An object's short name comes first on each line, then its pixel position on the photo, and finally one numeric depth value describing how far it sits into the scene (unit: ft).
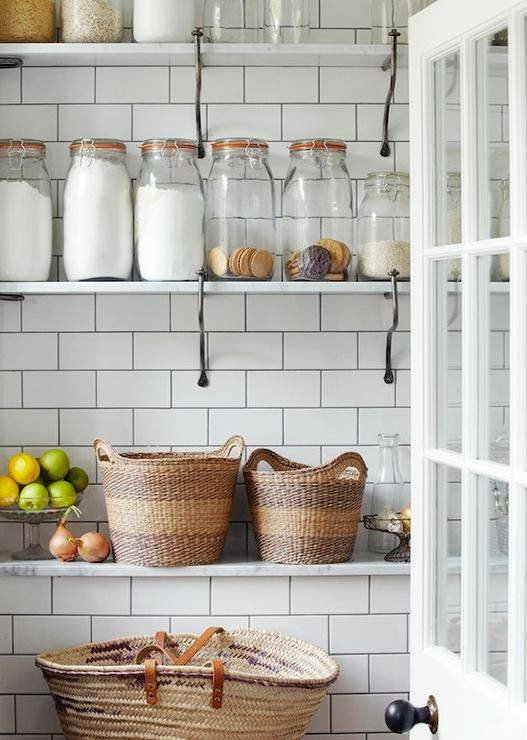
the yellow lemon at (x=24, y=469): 7.74
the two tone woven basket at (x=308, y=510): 7.41
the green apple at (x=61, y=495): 7.68
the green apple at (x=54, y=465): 7.86
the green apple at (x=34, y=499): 7.63
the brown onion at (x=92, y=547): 7.55
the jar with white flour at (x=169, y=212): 7.47
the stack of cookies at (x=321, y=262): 7.51
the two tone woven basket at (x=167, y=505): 7.33
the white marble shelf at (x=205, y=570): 7.55
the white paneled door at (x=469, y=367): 5.35
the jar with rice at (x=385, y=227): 7.64
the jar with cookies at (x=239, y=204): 7.59
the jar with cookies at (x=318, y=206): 7.59
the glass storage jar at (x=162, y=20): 7.63
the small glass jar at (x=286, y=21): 7.73
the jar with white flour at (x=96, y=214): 7.49
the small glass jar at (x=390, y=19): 7.76
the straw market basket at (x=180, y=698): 6.75
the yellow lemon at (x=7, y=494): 7.69
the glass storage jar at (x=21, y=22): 7.72
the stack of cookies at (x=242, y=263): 7.47
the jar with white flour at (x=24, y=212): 7.60
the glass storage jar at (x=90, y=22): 7.66
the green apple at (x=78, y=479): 7.95
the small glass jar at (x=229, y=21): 7.73
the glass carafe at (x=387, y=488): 8.07
